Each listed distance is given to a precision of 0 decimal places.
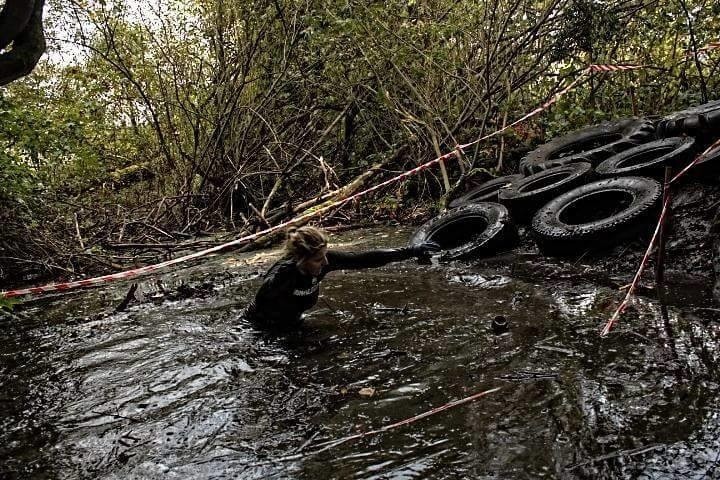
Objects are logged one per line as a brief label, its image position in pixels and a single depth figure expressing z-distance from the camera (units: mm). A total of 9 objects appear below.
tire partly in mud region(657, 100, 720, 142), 6285
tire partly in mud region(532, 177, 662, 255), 5648
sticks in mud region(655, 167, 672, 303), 3652
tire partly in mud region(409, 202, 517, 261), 6734
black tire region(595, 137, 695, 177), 6156
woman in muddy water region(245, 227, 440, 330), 4562
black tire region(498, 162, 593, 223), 7059
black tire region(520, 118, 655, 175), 7773
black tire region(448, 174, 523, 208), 8758
